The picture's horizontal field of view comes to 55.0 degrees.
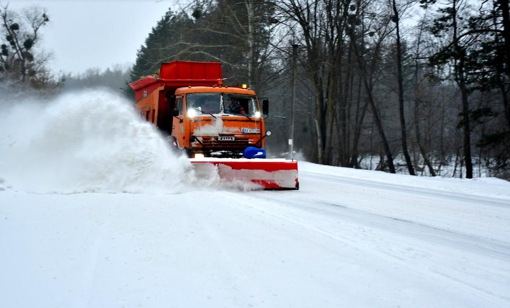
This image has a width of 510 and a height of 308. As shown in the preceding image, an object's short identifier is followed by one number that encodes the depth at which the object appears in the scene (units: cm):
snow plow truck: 1014
